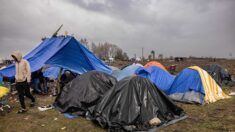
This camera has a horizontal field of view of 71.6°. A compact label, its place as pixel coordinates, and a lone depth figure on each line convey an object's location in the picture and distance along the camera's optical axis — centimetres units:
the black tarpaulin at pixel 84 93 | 514
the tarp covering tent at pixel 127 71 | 844
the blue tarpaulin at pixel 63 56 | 738
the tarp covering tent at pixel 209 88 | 614
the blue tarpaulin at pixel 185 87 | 610
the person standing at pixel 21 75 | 523
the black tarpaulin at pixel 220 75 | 1023
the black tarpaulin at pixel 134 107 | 411
